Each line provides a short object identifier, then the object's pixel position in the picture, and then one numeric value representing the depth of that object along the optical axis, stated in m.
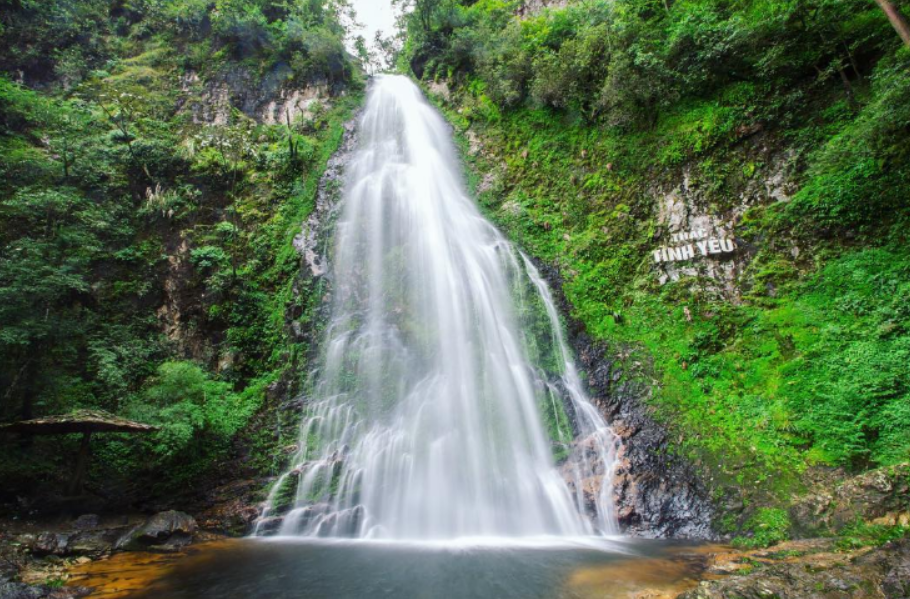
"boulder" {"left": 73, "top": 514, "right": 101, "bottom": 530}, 7.39
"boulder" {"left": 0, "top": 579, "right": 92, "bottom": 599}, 4.80
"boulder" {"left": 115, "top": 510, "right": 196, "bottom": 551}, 7.05
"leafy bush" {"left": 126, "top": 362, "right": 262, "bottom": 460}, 8.14
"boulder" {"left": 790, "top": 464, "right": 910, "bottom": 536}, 4.89
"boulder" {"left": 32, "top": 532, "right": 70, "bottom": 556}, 6.41
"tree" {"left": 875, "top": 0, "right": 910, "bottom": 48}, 6.79
